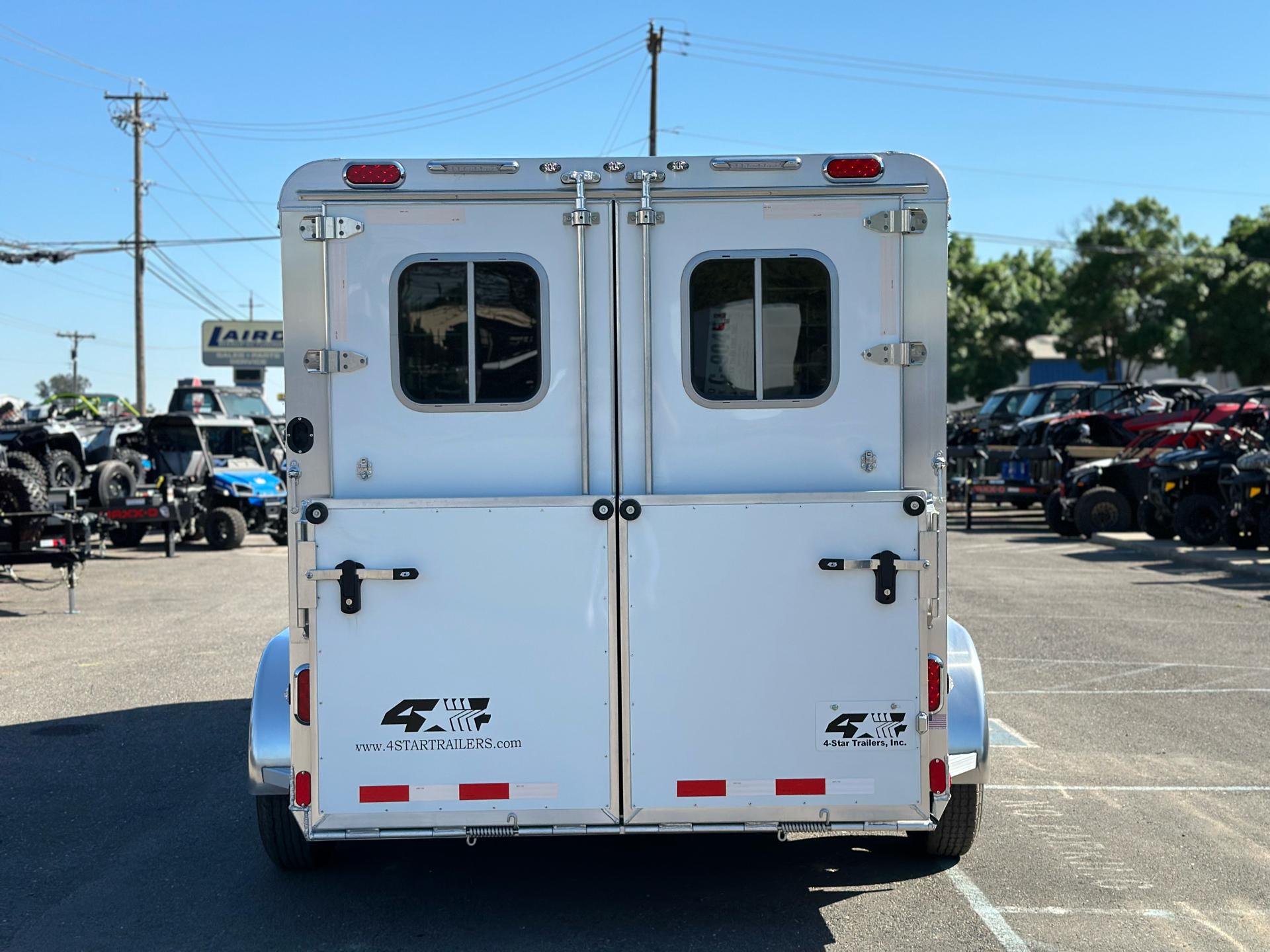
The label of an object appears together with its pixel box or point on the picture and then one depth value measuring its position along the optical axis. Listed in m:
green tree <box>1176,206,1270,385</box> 41.72
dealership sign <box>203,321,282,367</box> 56.81
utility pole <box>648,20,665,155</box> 36.72
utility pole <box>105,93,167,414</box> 40.62
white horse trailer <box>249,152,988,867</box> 4.40
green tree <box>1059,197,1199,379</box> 42.31
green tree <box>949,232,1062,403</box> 52.03
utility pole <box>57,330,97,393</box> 97.12
